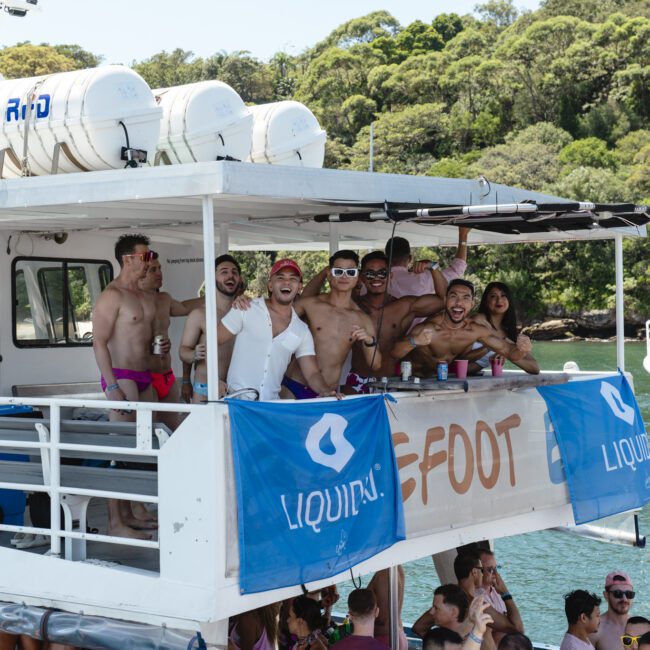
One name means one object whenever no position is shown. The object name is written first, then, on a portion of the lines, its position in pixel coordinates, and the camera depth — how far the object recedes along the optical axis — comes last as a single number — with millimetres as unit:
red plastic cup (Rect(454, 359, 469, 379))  14836
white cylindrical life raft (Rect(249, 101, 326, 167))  18250
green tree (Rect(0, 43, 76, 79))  178875
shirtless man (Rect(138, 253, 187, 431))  15187
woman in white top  15969
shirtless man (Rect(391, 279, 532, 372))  14570
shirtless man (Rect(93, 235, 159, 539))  14508
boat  11164
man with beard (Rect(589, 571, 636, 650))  17484
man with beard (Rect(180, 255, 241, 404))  13305
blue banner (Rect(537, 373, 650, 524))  15883
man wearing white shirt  13039
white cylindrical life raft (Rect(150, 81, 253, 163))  16625
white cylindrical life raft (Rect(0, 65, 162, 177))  14984
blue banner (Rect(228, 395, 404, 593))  11297
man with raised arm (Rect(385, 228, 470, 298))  16562
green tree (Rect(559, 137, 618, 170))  148125
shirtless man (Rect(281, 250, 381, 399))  13969
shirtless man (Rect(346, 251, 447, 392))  14977
